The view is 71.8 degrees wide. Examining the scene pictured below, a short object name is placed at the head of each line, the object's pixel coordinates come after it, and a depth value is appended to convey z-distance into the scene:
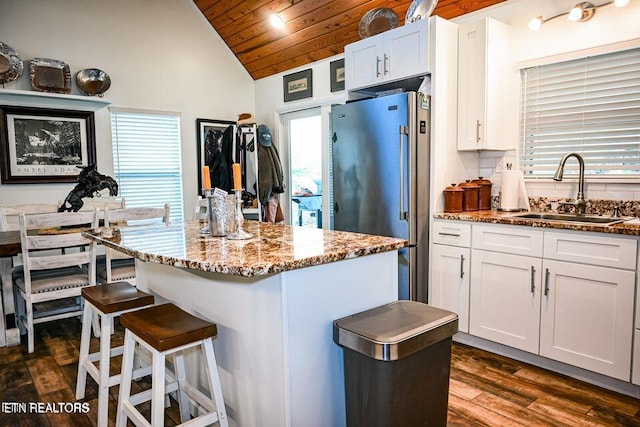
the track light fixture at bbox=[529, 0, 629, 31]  2.73
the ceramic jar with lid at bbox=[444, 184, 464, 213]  3.13
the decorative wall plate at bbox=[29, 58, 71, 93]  3.86
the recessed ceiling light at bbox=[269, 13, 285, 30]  4.25
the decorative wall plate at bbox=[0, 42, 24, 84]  3.69
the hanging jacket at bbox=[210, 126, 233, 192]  4.81
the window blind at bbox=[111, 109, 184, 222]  4.46
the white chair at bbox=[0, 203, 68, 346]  3.09
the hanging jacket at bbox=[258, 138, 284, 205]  4.84
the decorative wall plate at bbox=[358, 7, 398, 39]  3.53
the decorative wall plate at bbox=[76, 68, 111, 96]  4.09
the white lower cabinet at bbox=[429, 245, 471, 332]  2.97
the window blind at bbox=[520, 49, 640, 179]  2.73
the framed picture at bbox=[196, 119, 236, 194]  4.95
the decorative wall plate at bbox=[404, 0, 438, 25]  3.14
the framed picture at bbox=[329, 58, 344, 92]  4.29
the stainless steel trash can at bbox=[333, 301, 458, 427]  1.49
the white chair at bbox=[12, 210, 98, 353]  2.89
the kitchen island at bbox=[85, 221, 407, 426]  1.56
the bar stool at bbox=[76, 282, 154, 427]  2.03
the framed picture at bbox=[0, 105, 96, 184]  3.83
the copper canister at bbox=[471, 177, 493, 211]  3.29
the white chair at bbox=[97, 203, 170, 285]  3.20
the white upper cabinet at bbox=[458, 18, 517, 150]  3.06
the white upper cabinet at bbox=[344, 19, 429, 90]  3.13
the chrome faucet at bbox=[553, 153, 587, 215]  2.81
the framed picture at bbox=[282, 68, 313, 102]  4.68
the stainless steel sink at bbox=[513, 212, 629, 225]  2.65
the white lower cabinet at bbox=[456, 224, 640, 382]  2.29
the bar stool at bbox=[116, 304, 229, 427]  1.60
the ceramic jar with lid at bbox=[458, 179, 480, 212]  3.20
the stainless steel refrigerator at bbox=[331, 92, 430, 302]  3.08
